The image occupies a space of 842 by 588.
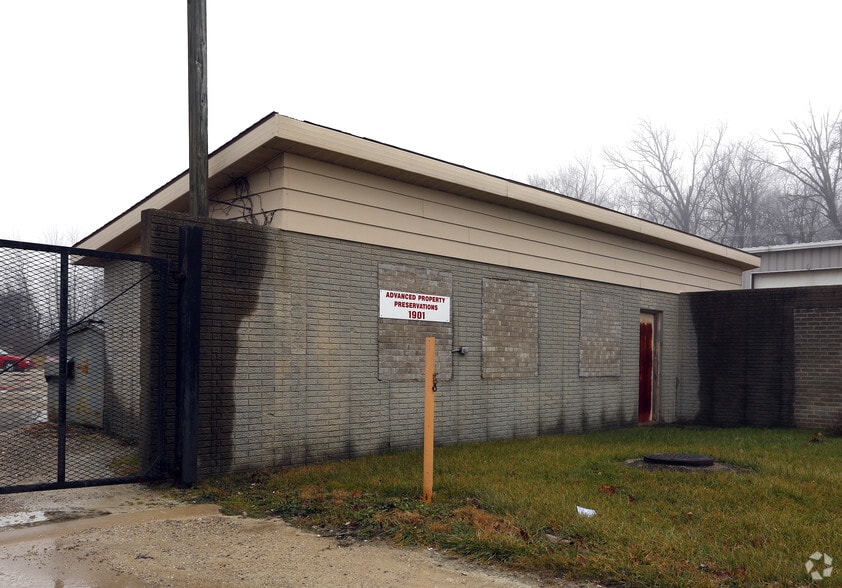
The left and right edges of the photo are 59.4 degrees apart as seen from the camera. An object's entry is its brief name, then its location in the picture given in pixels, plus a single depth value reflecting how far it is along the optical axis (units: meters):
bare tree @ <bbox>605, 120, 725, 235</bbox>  44.38
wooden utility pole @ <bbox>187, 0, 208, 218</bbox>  8.52
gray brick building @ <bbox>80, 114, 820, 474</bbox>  8.42
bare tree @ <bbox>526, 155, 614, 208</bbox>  51.19
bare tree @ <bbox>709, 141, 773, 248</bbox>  42.41
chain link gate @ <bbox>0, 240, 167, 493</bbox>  7.33
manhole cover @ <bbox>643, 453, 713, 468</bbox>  8.80
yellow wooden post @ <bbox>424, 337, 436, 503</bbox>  6.98
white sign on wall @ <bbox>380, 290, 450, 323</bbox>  10.12
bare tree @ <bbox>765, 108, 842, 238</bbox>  38.91
